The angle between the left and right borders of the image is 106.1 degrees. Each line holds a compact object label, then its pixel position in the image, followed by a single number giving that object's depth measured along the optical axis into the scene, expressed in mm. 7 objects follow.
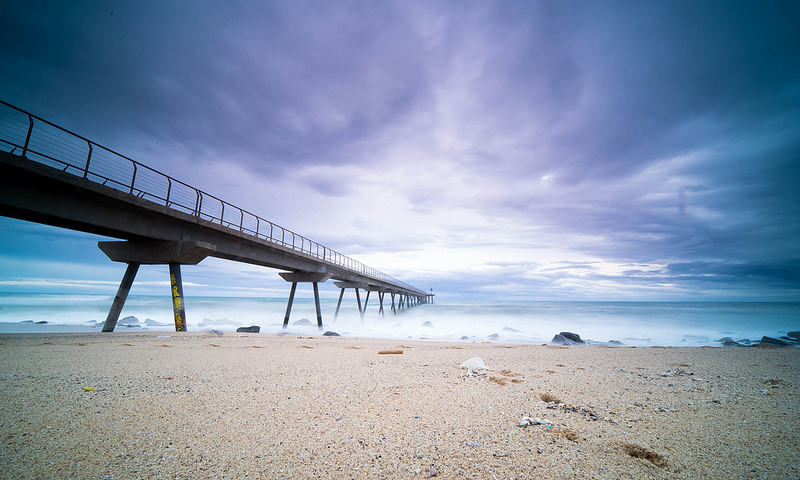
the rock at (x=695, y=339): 17172
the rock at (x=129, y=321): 23172
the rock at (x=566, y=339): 14039
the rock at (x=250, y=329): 15727
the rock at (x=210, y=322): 24109
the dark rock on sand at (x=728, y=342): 14433
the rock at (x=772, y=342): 13969
